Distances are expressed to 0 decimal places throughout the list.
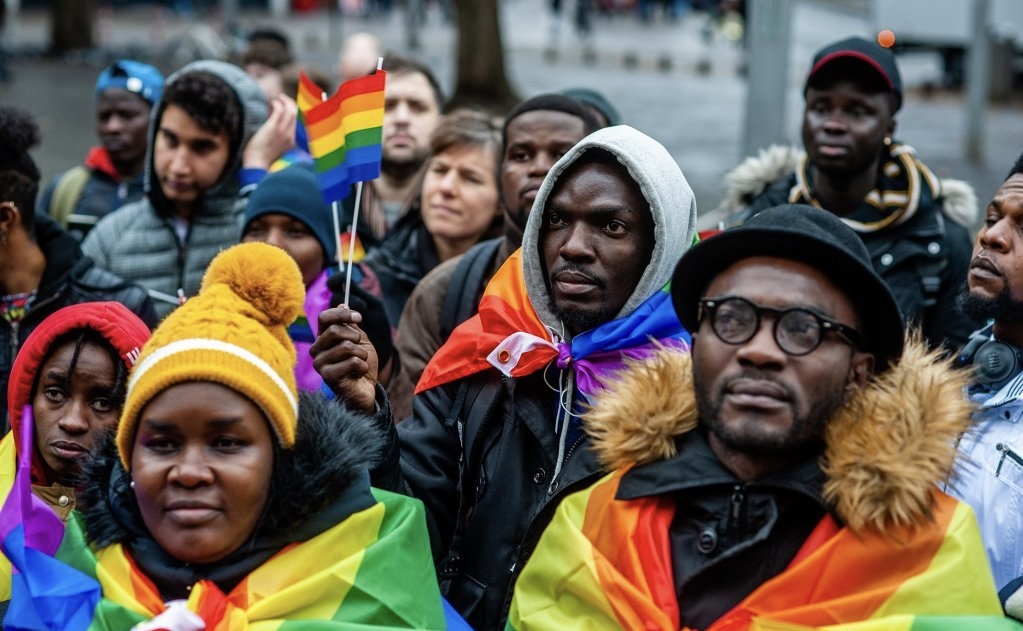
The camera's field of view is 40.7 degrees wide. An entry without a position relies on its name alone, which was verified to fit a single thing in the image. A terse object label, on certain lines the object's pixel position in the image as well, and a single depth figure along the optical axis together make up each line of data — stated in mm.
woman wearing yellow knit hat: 3279
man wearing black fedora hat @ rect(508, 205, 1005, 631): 3008
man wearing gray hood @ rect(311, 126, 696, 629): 3863
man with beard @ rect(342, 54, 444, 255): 7043
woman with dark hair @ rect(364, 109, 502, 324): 6141
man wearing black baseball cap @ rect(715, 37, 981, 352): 5545
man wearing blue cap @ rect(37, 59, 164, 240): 7293
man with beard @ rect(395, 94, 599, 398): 5098
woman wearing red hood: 4059
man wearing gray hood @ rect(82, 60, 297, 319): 6102
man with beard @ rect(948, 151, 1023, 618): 3771
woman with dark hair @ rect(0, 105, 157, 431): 5113
